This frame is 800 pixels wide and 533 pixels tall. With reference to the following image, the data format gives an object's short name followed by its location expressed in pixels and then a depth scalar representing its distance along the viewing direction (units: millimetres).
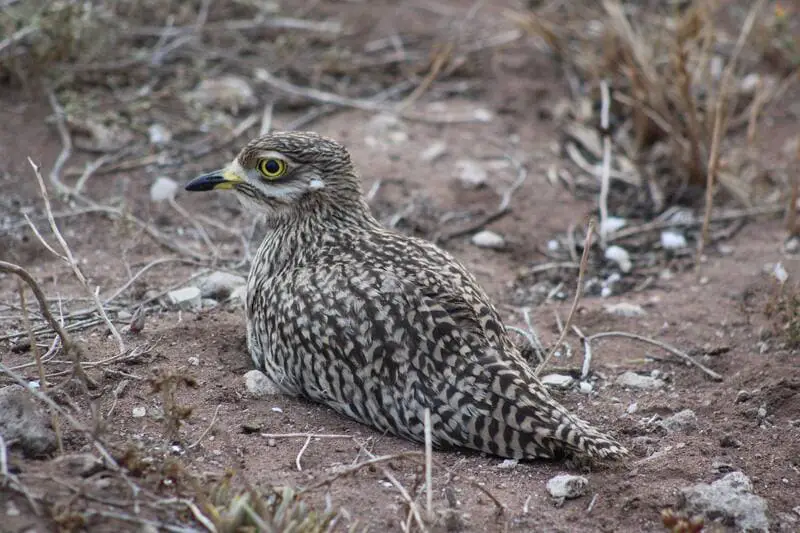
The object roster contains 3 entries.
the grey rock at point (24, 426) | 7574
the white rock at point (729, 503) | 7859
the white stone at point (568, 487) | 8211
